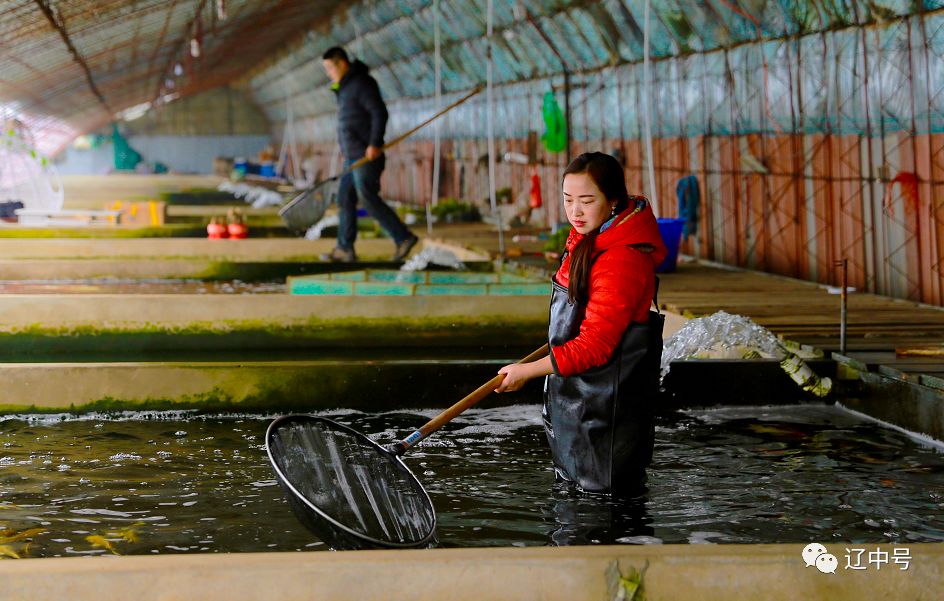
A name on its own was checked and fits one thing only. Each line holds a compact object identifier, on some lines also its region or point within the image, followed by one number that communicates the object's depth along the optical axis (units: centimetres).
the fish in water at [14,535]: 414
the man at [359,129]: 1045
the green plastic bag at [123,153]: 4512
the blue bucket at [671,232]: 948
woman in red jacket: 360
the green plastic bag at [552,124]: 1381
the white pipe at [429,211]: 1413
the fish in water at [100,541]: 403
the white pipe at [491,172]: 1171
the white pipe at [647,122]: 876
